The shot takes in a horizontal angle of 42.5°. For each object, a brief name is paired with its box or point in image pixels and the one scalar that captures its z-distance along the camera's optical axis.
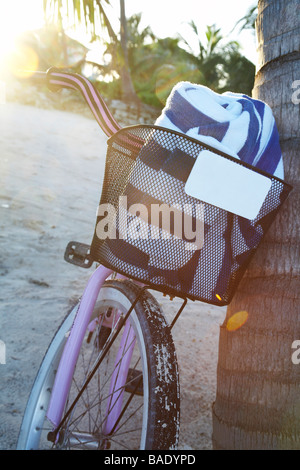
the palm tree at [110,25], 4.98
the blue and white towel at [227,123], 1.06
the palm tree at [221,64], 20.53
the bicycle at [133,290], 1.06
